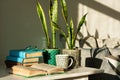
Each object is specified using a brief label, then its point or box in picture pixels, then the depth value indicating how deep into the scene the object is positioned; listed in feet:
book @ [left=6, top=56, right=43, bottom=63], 5.27
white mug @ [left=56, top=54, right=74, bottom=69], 5.36
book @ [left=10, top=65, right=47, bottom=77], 4.58
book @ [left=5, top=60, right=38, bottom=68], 5.31
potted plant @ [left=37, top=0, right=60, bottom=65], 5.68
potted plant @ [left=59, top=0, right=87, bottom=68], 5.75
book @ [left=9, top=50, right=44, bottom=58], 5.26
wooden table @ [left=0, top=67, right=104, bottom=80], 4.60
